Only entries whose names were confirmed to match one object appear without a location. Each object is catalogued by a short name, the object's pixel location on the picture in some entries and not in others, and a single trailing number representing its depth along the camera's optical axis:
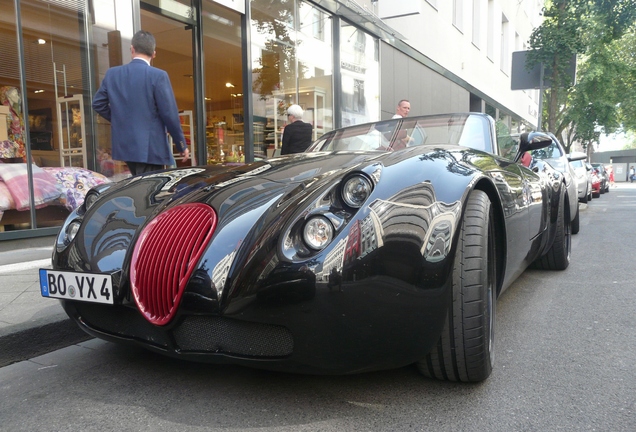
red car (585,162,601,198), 18.91
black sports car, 1.62
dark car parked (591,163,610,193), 22.55
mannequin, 5.70
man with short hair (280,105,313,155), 5.85
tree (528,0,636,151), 10.85
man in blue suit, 3.75
